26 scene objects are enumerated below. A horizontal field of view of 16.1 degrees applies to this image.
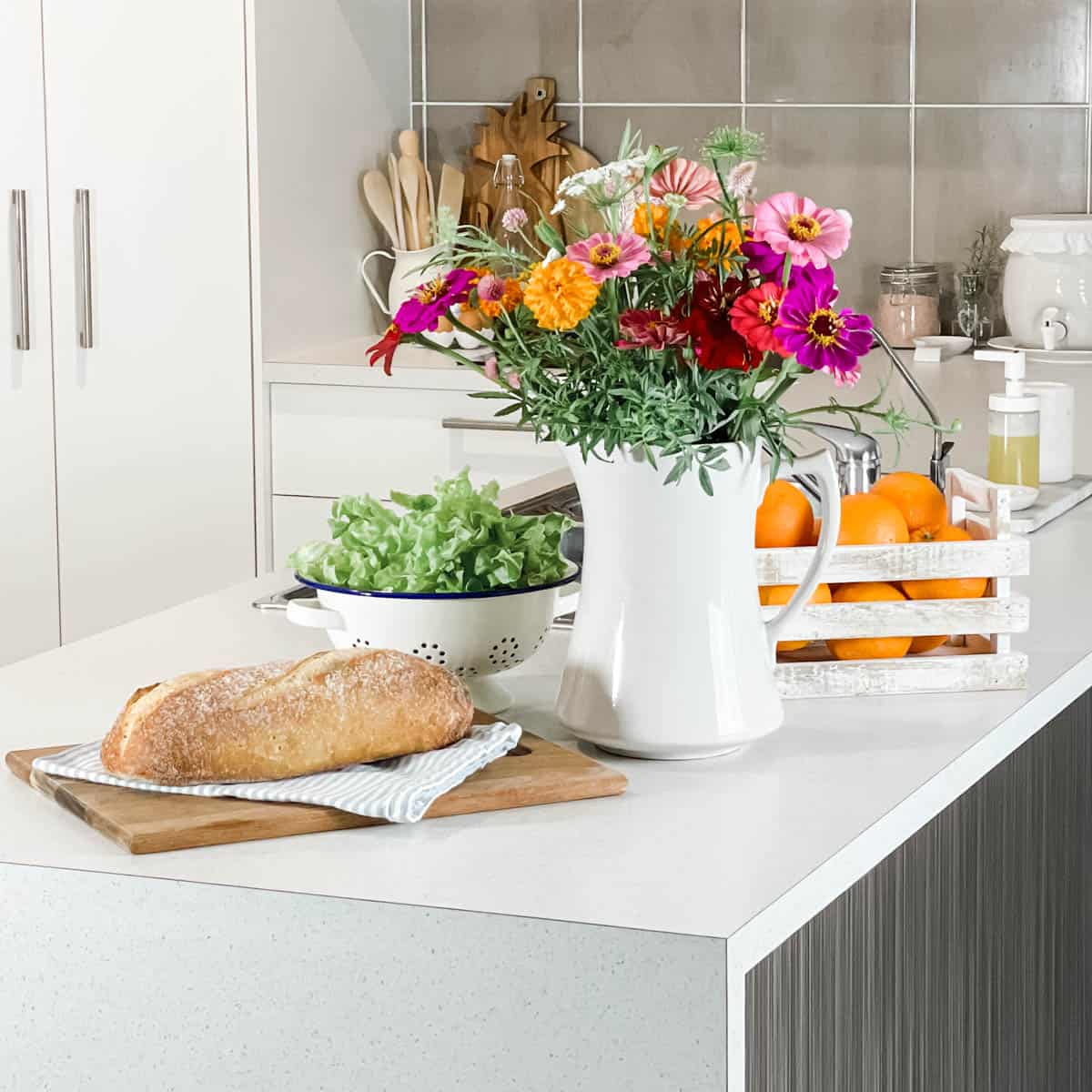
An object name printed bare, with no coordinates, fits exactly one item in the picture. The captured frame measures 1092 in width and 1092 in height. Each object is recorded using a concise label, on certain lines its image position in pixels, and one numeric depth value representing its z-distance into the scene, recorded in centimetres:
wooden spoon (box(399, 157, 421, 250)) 726
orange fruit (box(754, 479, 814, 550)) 351
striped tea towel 314
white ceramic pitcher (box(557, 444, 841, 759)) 326
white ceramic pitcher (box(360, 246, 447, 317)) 709
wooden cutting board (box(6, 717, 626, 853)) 311
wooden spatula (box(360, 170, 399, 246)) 721
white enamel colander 336
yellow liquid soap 442
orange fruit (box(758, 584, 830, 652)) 349
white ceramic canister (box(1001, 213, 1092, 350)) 644
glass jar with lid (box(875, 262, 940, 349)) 700
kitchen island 299
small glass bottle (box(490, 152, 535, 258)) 709
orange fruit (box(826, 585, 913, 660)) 350
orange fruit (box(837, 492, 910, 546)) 353
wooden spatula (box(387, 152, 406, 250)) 726
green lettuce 337
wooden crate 348
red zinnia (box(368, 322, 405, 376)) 324
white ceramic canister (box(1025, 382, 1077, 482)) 458
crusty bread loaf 316
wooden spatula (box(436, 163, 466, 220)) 734
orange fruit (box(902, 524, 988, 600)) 352
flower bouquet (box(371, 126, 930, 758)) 316
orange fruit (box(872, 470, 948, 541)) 360
